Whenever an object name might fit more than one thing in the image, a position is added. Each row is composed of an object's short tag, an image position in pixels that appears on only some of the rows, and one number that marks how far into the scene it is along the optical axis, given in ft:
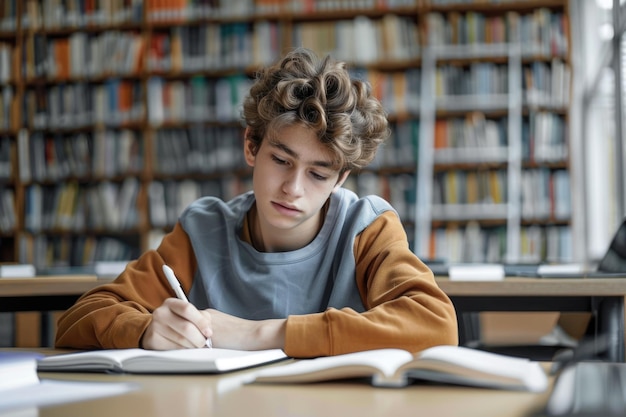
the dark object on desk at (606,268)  6.43
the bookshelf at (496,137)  16.25
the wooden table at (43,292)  6.50
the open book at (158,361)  3.35
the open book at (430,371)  2.85
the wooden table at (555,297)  5.60
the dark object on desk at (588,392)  2.20
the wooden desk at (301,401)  2.47
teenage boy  4.48
